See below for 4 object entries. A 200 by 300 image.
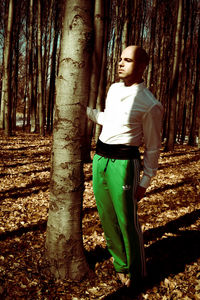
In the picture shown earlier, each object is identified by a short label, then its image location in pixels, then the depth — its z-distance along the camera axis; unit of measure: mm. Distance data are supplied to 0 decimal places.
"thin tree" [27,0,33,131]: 14078
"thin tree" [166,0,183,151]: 9922
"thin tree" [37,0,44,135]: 13453
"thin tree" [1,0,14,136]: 10942
